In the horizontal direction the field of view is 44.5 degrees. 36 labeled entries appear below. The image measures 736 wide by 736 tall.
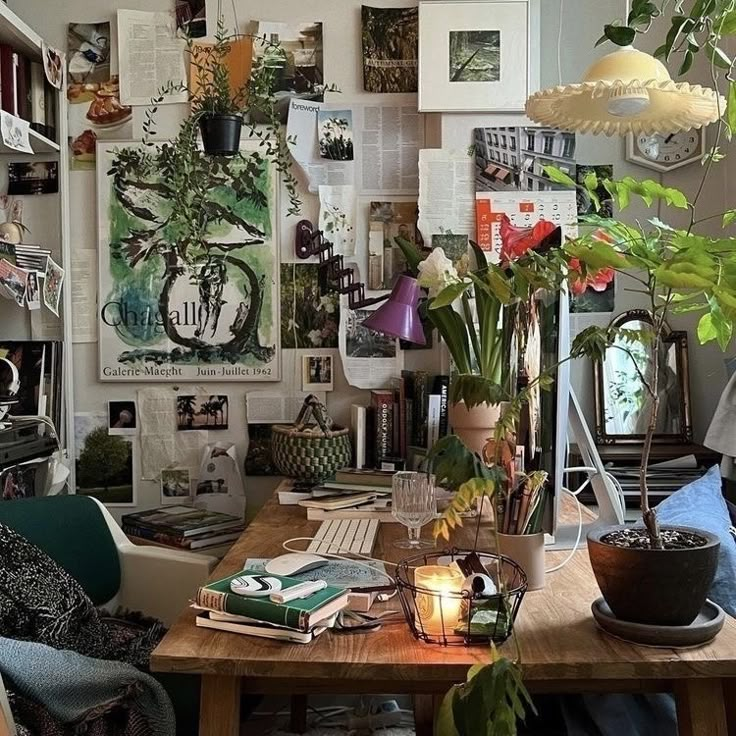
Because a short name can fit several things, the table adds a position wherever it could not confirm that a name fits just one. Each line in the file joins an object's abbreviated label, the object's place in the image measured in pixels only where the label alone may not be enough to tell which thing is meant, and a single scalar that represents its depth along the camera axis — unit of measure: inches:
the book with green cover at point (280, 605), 49.2
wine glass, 69.6
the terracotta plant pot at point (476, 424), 86.2
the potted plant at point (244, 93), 105.9
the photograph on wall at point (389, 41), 105.3
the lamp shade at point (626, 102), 57.0
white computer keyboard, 68.4
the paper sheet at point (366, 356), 107.0
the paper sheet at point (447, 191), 103.0
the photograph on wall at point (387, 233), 106.3
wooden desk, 46.4
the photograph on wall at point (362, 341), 106.9
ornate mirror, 105.3
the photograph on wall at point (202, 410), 107.9
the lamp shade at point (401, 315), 88.7
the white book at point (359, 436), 103.4
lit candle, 49.1
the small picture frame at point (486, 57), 101.5
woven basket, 96.7
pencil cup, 57.9
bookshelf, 105.1
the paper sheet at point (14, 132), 90.0
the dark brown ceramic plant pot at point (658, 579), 47.1
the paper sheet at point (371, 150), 106.1
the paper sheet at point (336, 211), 106.3
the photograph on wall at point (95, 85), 106.9
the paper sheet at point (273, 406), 107.7
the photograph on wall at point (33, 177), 106.0
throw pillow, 66.6
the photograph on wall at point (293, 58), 105.9
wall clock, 106.7
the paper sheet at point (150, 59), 106.5
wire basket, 48.7
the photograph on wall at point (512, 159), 102.0
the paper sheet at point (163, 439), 108.0
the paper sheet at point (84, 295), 107.6
